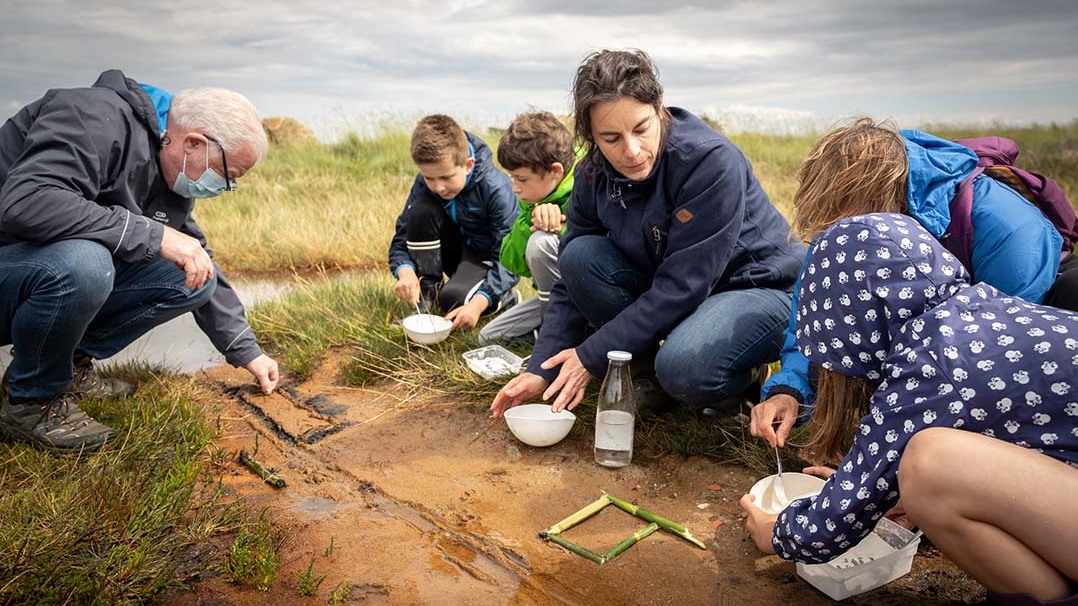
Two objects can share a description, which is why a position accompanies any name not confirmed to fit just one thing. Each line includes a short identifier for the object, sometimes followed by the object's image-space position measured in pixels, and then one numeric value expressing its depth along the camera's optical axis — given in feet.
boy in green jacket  13.17
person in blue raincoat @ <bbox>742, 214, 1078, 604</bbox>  5.91
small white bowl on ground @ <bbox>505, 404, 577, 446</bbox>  10.86
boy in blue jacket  15.20
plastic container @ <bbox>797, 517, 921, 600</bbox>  7.76
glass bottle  10.59
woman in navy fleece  10.16
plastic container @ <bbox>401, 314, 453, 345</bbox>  14.40
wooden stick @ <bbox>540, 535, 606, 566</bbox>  8.51
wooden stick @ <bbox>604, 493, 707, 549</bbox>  8.95
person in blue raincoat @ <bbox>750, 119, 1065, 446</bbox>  7.89
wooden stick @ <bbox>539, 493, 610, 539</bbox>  9.00
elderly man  10.04
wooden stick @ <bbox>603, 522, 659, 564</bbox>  8.59
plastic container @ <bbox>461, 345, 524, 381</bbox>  12.92
